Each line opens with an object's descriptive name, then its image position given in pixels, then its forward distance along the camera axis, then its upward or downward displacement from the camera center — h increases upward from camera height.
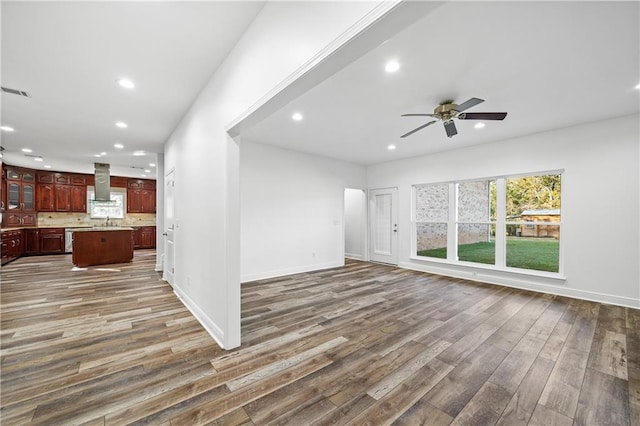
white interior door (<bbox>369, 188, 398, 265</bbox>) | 6.77 -0.33
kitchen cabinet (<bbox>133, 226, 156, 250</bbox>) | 9.55 -0.95
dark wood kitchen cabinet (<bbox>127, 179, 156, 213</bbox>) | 9.56 +0.61
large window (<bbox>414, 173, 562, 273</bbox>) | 4.99 +0.01
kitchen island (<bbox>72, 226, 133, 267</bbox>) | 6.33 -0.89
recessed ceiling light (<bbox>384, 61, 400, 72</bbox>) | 2.46 +1.44
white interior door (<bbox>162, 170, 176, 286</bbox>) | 4.61 -0.30
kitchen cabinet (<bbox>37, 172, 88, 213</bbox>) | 8.22 +0.63
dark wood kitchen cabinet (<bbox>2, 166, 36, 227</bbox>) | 7.50 +0.42
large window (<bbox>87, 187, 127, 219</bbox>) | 9.04 +0.19
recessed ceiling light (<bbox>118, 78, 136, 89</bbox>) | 2.97 +1.53
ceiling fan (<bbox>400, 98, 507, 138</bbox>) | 3.04 +1.24
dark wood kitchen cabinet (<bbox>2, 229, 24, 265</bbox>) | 6.35 -0.90
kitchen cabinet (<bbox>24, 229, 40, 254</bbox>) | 7.81 -0.93
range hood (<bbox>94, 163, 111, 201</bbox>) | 7.10 +0.82
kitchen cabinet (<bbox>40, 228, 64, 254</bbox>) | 7.99 -0.93
